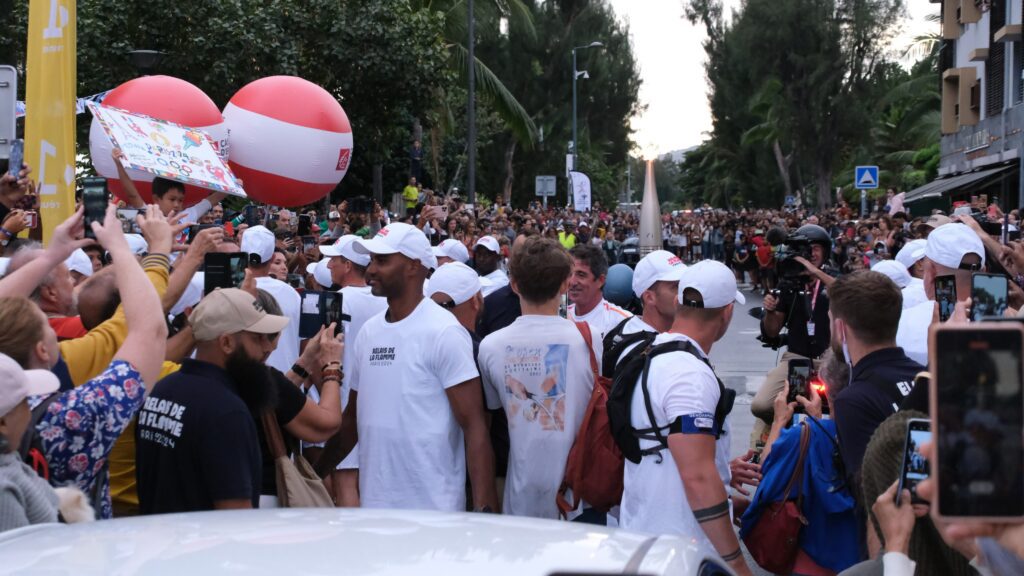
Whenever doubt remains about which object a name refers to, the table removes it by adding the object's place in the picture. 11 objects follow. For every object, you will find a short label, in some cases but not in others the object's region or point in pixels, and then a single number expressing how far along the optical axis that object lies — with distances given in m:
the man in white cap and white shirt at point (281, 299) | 6.57
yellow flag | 7.56
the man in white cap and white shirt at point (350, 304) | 5.93
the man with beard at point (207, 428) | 3.92
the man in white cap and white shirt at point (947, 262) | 5.64
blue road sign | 27.83
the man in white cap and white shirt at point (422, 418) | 5.07
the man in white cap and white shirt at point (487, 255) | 10.77
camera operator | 8.34
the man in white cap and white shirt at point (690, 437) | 4.20
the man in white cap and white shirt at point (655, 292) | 5.34
